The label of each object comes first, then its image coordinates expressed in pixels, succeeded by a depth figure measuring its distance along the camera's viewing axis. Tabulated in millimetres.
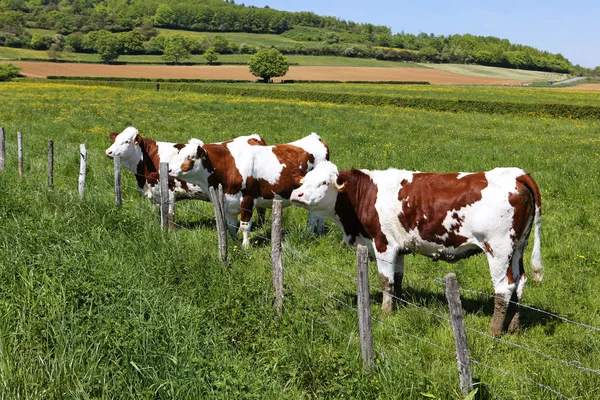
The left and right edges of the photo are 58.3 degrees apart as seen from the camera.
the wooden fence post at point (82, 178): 9852
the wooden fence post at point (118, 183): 9266
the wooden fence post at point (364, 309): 4570
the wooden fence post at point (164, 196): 8133
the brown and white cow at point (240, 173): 8695
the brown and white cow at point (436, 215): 5672
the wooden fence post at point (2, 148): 12633
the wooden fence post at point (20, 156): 11977
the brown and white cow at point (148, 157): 9781
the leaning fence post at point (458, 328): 3834
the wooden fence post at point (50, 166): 10858
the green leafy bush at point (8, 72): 60791
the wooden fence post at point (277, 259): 5695
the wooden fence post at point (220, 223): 6871
